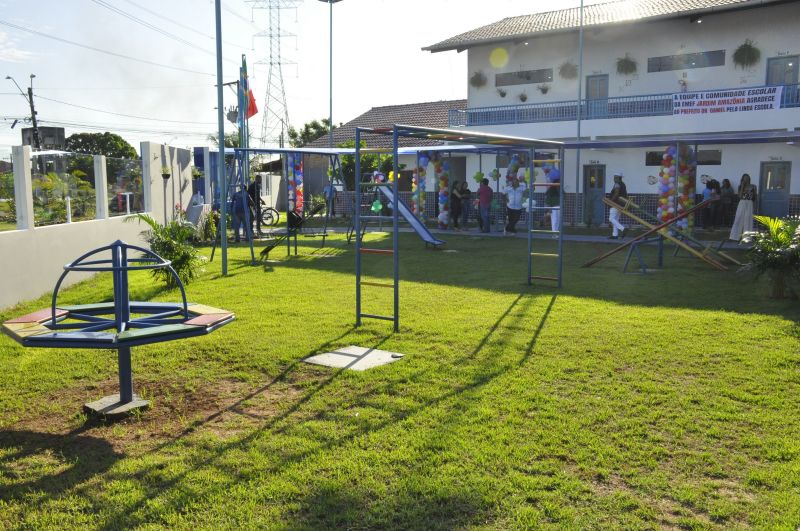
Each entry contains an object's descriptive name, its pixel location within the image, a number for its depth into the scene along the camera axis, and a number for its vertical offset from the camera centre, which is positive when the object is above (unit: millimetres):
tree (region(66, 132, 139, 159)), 63719 +4790
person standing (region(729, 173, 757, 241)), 17406 -397
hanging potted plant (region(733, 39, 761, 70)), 22484 +4716
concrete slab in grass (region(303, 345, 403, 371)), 6332 -1494
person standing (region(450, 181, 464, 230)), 23158 -142
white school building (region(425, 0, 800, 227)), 21781 +4052
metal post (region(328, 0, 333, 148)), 36600 +6557
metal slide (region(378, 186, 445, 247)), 16922 -686
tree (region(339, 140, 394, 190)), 31048 +1491
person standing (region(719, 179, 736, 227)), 21828 +27
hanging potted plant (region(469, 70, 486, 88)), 28812 +4940
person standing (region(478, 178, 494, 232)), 21344 -93
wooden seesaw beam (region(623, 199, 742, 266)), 12888 -912
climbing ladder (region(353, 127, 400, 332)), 7320 -557
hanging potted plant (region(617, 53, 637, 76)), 25016 +4832
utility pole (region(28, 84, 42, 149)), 42641 +4093
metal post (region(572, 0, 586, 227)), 23052 +2927
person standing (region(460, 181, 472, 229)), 23281 -75
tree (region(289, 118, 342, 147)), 54375 +5088
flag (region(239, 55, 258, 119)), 16141 +2608
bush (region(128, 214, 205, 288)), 10750 -811
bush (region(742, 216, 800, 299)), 9156 -683
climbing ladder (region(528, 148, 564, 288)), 10195 -524
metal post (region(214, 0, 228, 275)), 11420 +782
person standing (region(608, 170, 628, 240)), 19236 -61
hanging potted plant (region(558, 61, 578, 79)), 26406 +4906
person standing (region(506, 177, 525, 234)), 21016 -114
